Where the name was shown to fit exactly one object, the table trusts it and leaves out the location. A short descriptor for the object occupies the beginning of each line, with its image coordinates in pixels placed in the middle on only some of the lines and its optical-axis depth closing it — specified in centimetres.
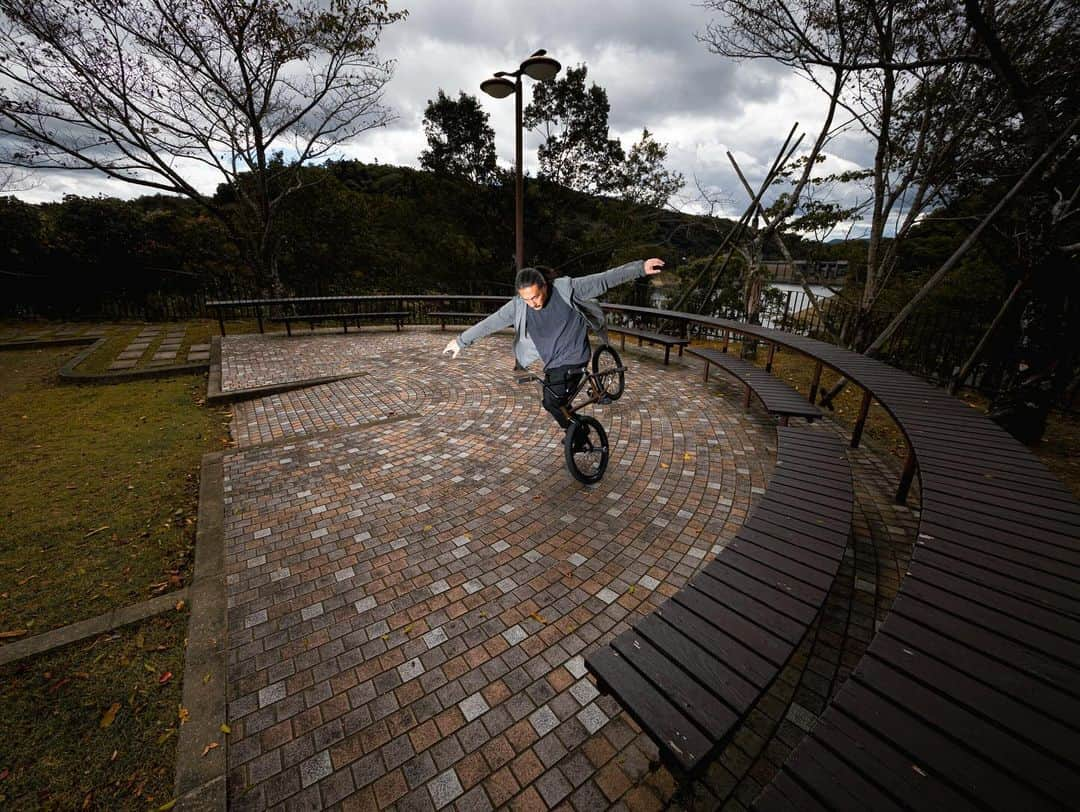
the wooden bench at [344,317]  1010
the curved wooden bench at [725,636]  145
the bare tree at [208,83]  981
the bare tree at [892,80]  589
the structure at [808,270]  896
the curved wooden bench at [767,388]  437
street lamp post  623
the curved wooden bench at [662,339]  776
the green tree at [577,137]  1677
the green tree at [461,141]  1686
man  376
